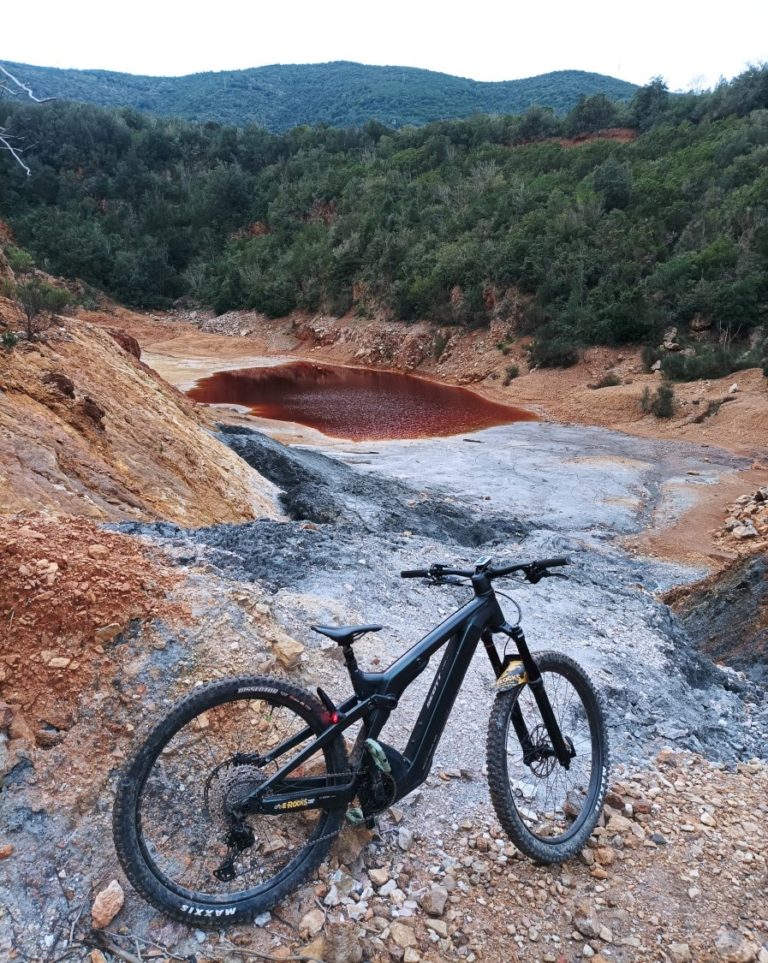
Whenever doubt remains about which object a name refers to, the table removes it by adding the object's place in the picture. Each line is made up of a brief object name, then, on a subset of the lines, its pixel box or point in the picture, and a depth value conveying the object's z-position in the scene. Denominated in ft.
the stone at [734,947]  7.21
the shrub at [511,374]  89.16
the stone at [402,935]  6.96
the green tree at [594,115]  143.95
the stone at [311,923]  6.86
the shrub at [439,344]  102.90
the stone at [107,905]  6.45
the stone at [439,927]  7.12
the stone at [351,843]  7.67
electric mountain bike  6.70
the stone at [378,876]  7.52
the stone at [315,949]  6.66
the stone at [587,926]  7.31
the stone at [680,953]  7.16
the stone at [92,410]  23.36
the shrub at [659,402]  65.62
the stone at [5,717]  7.82
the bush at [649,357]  77.77
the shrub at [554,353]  86.02
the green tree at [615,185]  103.19
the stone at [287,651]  9.93
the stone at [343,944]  6.71
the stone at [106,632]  8.84
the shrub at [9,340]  23.38
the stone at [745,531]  33.78
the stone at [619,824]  8.82
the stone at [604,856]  8.28
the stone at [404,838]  8.04
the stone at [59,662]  8.36
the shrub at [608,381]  77.08
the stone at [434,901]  7.32
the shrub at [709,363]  68.80
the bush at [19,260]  53.57
